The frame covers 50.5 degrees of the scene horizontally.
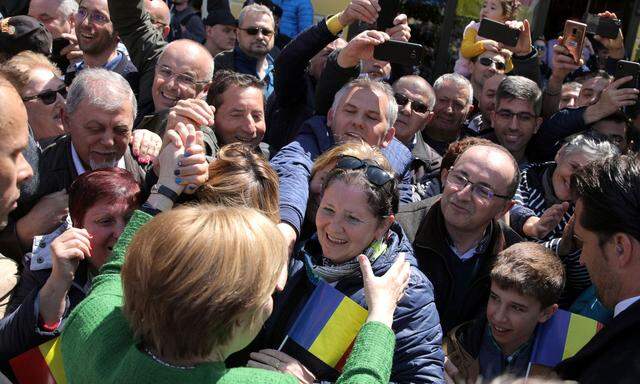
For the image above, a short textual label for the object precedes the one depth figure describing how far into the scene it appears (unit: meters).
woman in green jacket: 1.45
